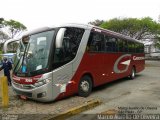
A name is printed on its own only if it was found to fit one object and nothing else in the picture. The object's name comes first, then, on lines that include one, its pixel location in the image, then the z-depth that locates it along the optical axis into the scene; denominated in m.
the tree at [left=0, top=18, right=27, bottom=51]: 56.97
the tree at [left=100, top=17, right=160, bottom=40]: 37.12
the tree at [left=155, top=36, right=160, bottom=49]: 38.14
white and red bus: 8.09
